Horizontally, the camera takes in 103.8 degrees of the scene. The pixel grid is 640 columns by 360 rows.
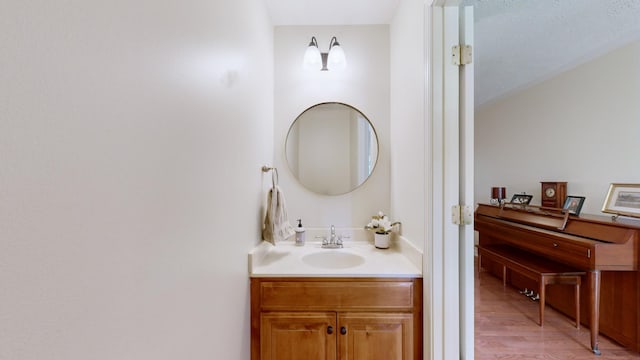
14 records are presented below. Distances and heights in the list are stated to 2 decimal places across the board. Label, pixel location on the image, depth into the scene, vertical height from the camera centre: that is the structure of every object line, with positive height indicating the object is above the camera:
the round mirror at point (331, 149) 1.97 +0.23
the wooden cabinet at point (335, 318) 1.34 -0.76
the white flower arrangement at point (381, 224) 1.79 -0.34
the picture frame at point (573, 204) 2.28 -0.25
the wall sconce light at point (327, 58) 1.84 +0.89
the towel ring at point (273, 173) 1.64 +0.03
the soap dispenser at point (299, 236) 1.86 -0.44
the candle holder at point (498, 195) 3.18 -0.23
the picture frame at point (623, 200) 1.98 -0.19
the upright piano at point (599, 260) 1.80 -0.63
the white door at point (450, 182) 1.18 -0.02
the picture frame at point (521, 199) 3.01 -0.26
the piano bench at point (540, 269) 2.11 -0.82
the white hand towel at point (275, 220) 1.55 -0.26
